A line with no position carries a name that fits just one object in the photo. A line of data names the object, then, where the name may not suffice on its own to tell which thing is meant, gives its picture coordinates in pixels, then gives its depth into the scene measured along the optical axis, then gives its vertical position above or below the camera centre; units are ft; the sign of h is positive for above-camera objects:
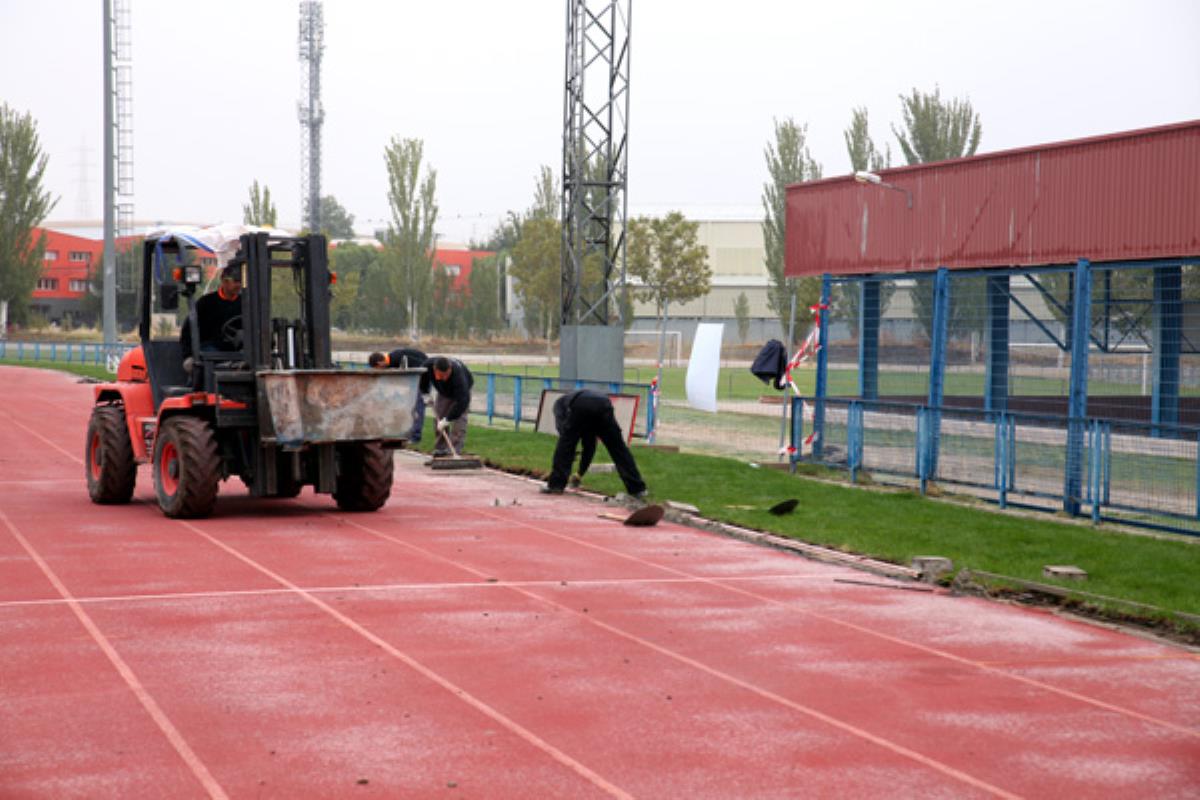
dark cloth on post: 73.77 -1.47
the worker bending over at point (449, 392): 68.13 -3.04
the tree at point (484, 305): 272.72 +3.89
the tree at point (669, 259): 232.32 +10.94
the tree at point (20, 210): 245.65 +17.32
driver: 51.47 +0.16
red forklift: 48.21 -2.62
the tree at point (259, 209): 249.55 +18.35
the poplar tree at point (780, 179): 218.79 +22.43
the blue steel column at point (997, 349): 80.23 -0.60
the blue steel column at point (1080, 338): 60.59 +0.07
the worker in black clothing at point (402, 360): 55.77 -1.42
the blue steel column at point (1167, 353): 74.69 -0.55
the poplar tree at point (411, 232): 245.86 +15.22
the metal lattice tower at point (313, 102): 269.44 +39.78
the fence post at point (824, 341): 76.69 -0.35
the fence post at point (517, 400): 94.63 -4.53
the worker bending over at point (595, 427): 57.52 -3.73
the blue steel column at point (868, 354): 78.59 -0.98
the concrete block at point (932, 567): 40.70 -6.17
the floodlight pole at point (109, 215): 138.92 +9.59
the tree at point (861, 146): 208.44 +25.76
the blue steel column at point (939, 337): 70.28 -0.01
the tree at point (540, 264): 234.17 +9.89
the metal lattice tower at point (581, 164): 96.32 +10.46
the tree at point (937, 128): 199.21 +27.22
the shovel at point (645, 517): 51.08 -6.24
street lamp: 71.87 +7.39
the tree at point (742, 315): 221.66 +2.48
